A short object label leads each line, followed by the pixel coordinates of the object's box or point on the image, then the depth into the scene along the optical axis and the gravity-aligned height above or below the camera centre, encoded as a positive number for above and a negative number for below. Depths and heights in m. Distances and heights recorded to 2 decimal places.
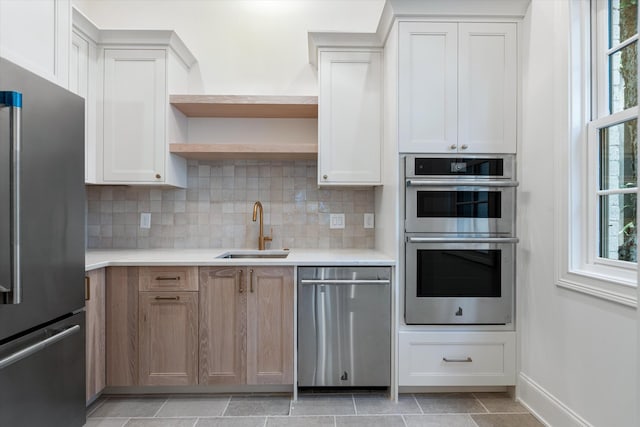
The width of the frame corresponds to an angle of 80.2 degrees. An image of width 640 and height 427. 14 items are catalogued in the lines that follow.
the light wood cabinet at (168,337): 2.34 -0.76
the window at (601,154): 1.71 +0.29
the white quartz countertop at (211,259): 2.32 -0.28
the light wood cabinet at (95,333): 2.15 -0.70
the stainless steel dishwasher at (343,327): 2.33 -0.69
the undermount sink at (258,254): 2.87 -0.30
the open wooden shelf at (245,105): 2.66 +0.78
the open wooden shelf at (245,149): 2.66 +0.46
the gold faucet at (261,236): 2.92 -0.17
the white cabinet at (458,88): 2.31 +0.77
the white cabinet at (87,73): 2.42 +0.93
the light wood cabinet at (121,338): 2.33 -0.76
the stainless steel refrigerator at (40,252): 1.15 -0.14
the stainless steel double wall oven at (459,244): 2.30 -0.17
